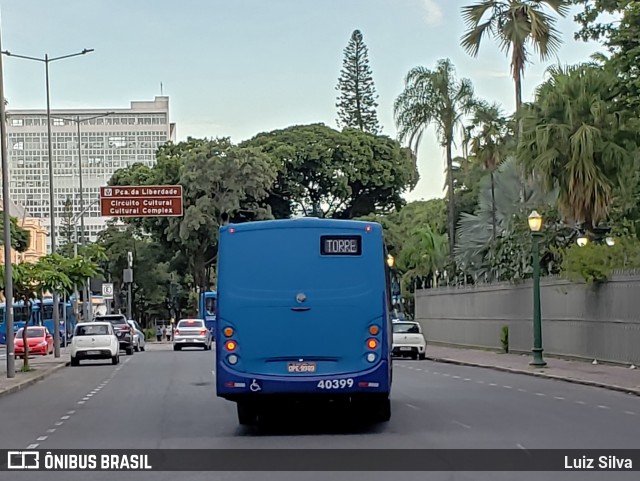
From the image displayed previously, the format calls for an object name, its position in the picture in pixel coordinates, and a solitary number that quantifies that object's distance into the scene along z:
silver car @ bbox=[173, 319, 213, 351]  57.41
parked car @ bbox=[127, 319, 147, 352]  56.03
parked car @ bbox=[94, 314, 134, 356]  51.91
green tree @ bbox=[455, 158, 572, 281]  43.81
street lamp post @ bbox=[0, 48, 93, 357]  46.41
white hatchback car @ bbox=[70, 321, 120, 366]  41.88
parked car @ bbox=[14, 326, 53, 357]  51.90
